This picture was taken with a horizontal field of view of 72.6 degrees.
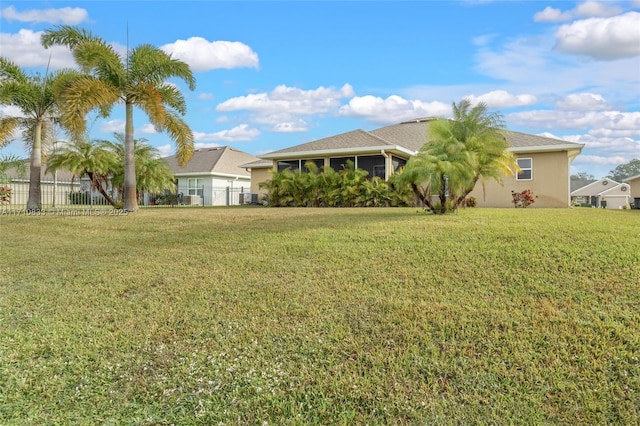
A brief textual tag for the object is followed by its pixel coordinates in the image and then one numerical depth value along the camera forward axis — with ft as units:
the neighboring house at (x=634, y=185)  100.30
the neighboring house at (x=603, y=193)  165.68
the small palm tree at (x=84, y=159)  59.16
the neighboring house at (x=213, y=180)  102.99
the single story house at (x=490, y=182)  63.31
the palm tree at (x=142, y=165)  64.59
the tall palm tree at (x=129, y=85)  46.80
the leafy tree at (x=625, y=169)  295.56
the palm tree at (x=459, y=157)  34.22
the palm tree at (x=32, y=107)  53.26
